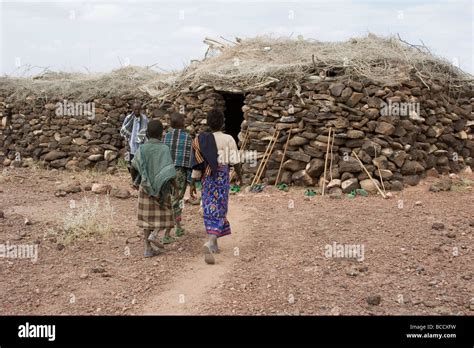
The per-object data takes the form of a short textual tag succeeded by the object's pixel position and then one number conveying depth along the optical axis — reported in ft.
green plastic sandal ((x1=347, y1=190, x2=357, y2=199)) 25.34
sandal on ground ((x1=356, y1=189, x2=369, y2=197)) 25.57
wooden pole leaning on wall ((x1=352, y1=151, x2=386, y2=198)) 25.17
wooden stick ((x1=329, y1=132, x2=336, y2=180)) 26.86
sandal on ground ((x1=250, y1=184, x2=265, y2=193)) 27.85
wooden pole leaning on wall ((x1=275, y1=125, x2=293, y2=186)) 28.31
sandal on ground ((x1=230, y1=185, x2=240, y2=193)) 28.09
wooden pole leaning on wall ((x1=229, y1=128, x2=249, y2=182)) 29.91
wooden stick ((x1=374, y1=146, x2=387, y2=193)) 25.96
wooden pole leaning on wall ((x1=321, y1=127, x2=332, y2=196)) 26.72
